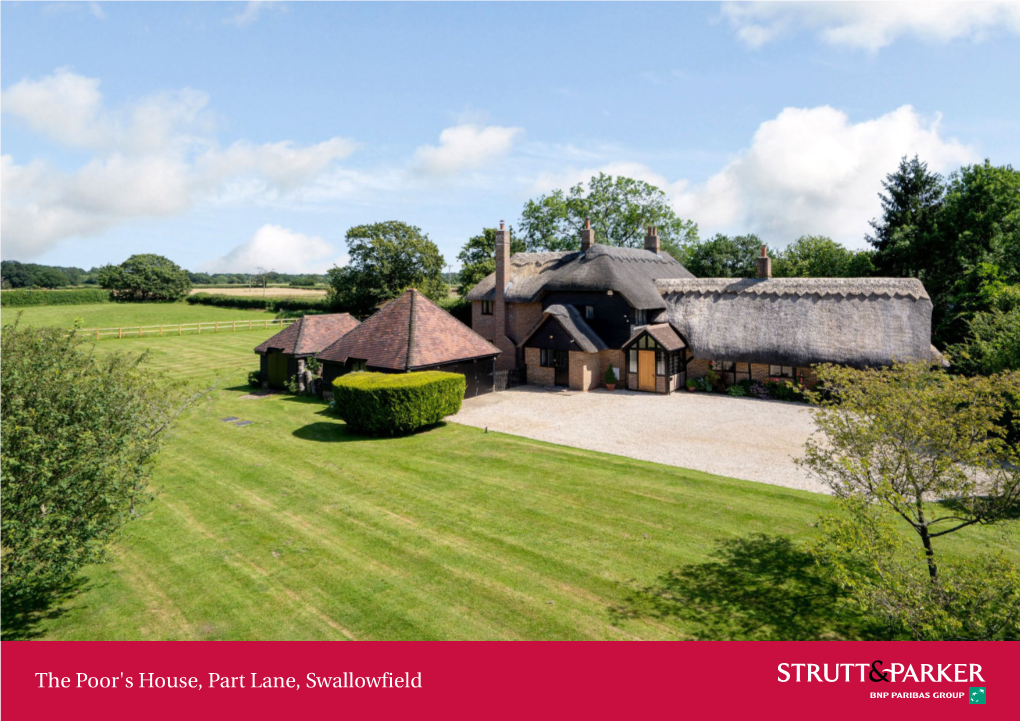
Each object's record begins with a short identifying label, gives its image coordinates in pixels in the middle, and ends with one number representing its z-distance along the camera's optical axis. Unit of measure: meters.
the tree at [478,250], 50.62
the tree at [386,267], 57.97
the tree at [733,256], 45.81
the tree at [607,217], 55.06
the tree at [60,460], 7.88
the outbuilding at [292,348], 28.31
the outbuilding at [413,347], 25.05
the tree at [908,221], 33.59
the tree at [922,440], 8.46
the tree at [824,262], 37.50
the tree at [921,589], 6.96
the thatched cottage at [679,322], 26.66
